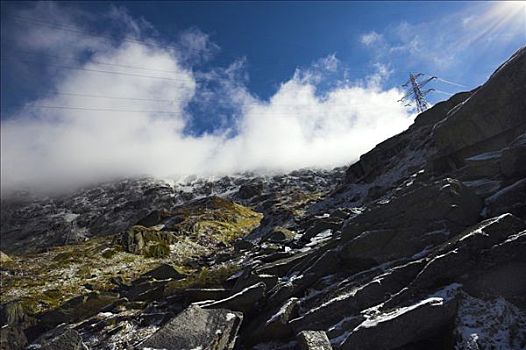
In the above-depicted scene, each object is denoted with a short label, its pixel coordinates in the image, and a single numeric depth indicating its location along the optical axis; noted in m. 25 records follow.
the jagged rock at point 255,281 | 20.58
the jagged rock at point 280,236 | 42.78
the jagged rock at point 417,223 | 17.56
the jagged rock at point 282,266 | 23.58
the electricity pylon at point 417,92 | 80.99
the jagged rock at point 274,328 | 15.59
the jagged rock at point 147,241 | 63.75
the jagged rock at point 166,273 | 37.69
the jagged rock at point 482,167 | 23.38
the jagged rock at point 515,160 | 19.41
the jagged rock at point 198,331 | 12.38
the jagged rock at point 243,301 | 17.83
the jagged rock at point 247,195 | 196.38
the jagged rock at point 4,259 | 64.93
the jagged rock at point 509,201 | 16.33
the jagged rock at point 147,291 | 28.30
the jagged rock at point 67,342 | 12.87
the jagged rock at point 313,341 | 11.70
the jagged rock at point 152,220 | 99.94
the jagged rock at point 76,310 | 29.03
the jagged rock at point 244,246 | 46.66
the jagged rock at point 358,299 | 14.34
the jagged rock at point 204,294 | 22.66
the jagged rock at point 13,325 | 22.36
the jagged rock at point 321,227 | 36.16
